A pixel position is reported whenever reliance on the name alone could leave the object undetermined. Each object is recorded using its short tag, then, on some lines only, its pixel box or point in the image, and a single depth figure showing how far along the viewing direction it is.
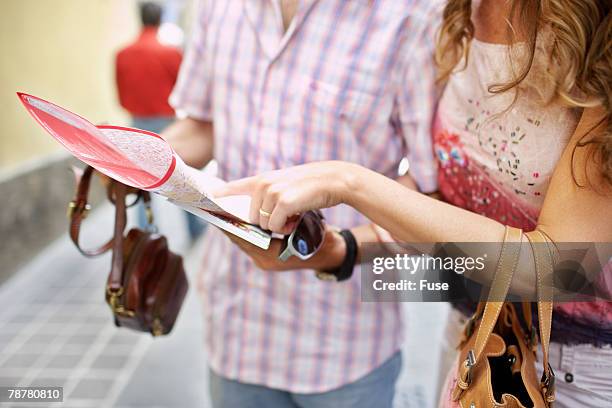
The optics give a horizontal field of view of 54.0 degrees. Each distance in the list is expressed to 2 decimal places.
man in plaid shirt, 1.18
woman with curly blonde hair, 0.85
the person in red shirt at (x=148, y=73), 4.25
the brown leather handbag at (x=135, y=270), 1.15
